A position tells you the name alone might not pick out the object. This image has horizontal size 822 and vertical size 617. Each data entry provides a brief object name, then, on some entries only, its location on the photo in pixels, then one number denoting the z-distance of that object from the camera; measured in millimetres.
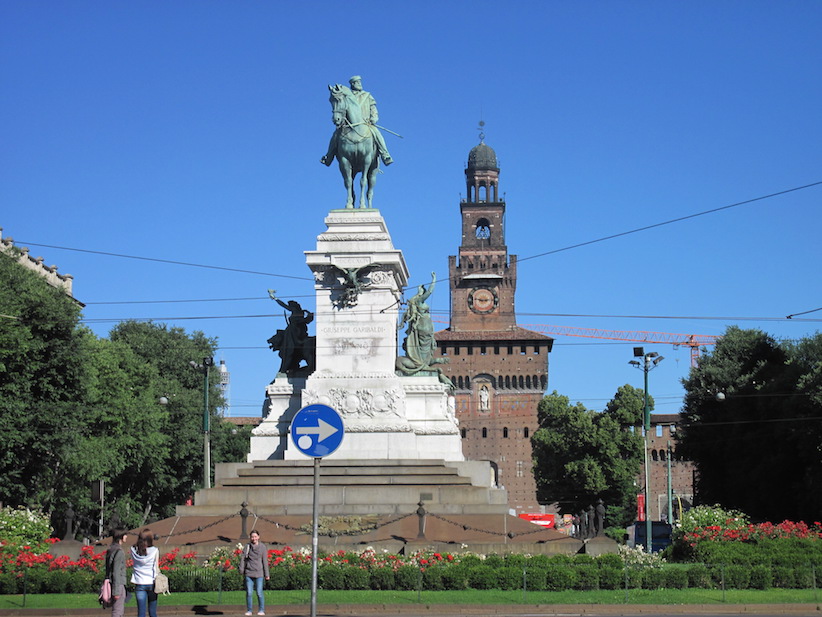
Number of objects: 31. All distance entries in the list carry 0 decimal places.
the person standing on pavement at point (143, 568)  18781
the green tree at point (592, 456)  99188
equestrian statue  40969
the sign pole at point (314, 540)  17125
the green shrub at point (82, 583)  26234
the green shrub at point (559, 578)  26120
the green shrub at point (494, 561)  27500
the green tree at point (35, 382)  42750
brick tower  149000
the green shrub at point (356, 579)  26266
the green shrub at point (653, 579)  26556
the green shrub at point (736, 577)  27219
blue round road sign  16953
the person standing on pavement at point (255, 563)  22125
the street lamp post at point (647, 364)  48350
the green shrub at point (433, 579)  26188
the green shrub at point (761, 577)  27188
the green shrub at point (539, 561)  26734
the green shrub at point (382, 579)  26344
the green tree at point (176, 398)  69188
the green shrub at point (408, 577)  26188
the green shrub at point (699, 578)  27000
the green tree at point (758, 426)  54000
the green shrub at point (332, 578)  26219
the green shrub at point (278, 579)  26234
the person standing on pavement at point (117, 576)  18641
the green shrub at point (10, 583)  26219
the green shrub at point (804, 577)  27516
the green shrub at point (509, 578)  26141
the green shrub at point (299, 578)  26250
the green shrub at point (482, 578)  26203
